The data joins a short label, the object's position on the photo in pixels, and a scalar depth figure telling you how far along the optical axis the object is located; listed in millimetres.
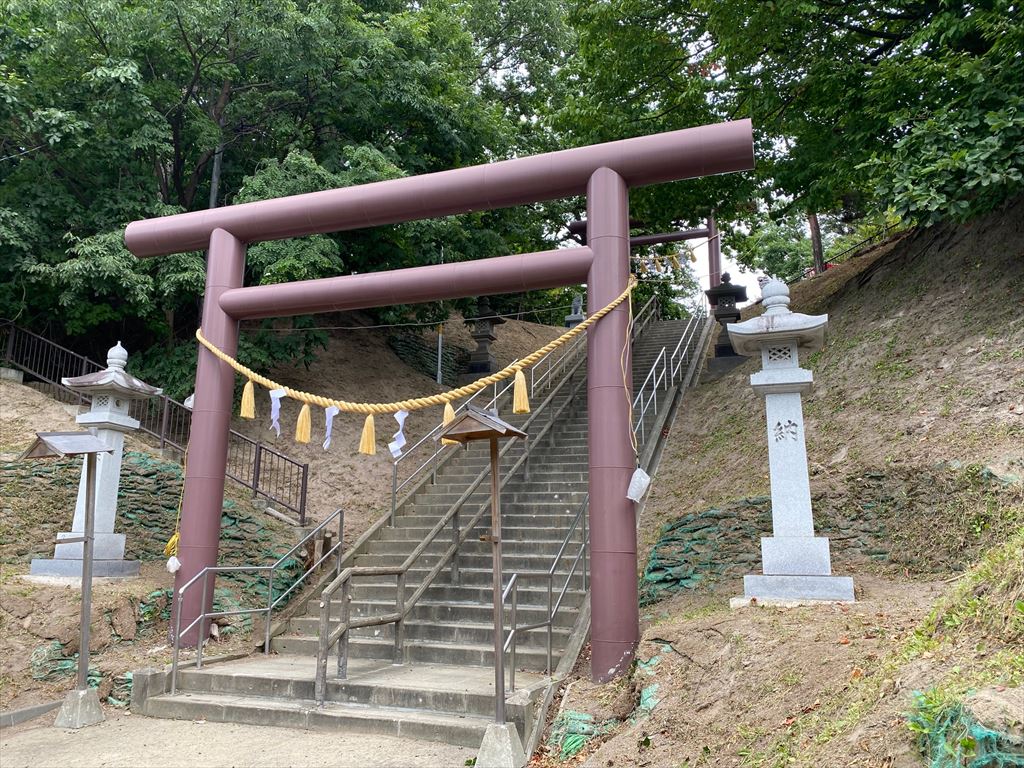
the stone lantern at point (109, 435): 8852
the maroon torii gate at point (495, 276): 6793
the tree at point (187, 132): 12414
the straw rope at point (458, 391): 7113
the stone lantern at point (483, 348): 18500
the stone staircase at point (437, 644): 6133
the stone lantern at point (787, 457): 6480
